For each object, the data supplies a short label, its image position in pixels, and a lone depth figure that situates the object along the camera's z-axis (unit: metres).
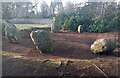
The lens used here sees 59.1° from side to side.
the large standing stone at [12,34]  4.13
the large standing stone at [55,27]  5.88
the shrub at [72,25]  6.41
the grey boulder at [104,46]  3.29
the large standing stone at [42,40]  3.46
